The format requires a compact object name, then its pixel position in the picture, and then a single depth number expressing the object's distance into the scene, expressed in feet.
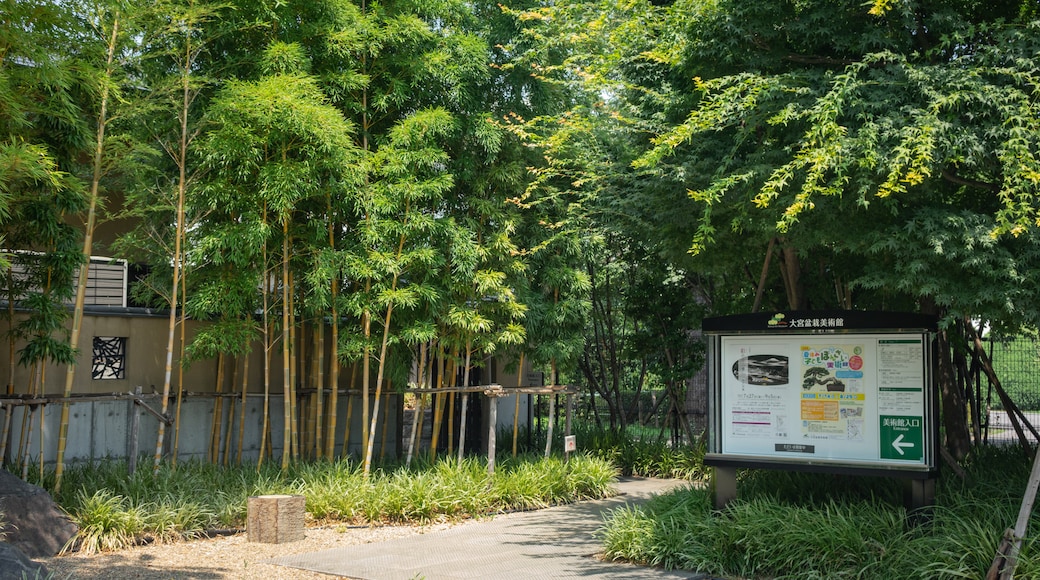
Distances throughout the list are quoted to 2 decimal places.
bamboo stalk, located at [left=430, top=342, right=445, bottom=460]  36.19
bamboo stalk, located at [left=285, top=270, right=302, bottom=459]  32.32
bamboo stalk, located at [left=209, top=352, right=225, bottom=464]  33.63
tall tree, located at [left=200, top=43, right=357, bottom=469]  28.17
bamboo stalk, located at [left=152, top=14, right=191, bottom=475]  28.78
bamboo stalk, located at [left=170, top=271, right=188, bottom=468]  29.89
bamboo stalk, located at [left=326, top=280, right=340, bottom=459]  32.89
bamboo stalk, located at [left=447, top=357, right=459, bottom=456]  37.80
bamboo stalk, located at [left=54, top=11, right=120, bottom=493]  26.63
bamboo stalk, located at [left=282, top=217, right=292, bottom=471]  31.13
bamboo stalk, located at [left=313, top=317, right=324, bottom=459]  33.47
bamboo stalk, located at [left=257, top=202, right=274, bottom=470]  31.31
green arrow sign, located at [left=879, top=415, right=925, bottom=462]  22.53
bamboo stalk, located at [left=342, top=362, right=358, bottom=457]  35.77
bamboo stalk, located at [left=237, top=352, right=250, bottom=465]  33.19
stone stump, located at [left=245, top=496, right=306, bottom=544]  25.79
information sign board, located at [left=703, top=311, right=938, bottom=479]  22.80
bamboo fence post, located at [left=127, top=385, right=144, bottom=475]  28.32
